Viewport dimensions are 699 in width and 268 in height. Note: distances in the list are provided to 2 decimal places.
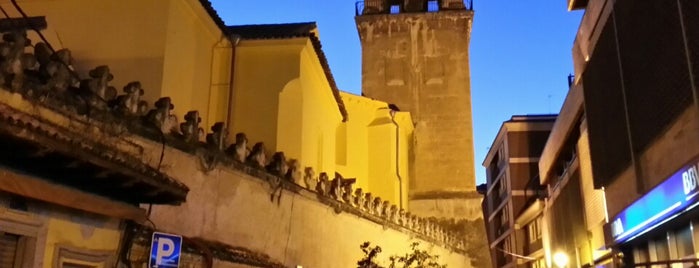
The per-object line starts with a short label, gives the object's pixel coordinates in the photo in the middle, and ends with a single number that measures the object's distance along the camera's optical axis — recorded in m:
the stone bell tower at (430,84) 30.81
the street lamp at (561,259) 18.52
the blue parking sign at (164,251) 7.74
